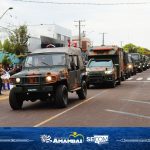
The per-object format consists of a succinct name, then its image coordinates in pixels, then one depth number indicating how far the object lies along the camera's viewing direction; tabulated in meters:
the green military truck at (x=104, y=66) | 25.36
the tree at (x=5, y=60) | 34.91
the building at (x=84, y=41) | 132.02
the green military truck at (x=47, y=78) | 14.66
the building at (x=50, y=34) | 76.17
